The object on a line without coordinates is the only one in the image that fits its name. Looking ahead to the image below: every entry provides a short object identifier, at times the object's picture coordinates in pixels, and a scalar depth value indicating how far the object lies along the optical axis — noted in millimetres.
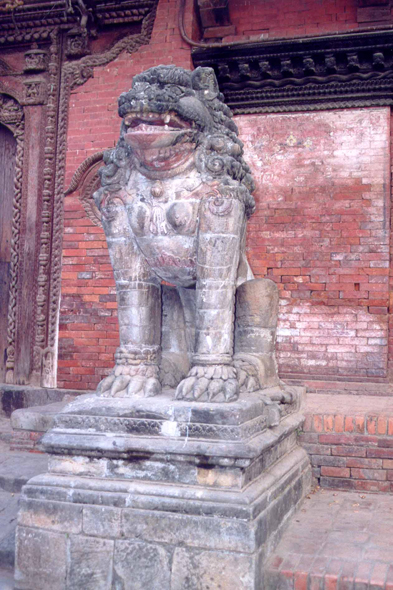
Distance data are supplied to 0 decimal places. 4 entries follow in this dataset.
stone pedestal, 2459
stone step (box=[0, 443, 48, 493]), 3834
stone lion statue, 2932
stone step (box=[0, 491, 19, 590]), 2945
